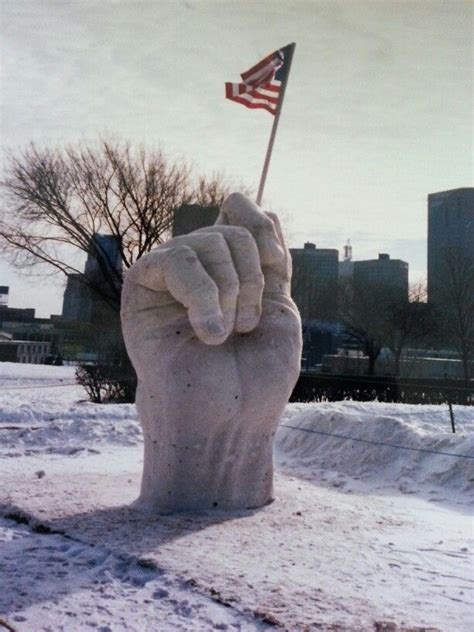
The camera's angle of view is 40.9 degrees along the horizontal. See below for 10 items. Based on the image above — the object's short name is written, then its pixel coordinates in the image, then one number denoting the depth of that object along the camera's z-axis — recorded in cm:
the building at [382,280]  3082
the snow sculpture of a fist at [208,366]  510
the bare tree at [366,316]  2797
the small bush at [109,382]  1608
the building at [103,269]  2006
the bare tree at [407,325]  2727
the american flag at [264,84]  840
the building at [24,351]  4028
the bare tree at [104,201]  1888
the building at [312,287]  2895
